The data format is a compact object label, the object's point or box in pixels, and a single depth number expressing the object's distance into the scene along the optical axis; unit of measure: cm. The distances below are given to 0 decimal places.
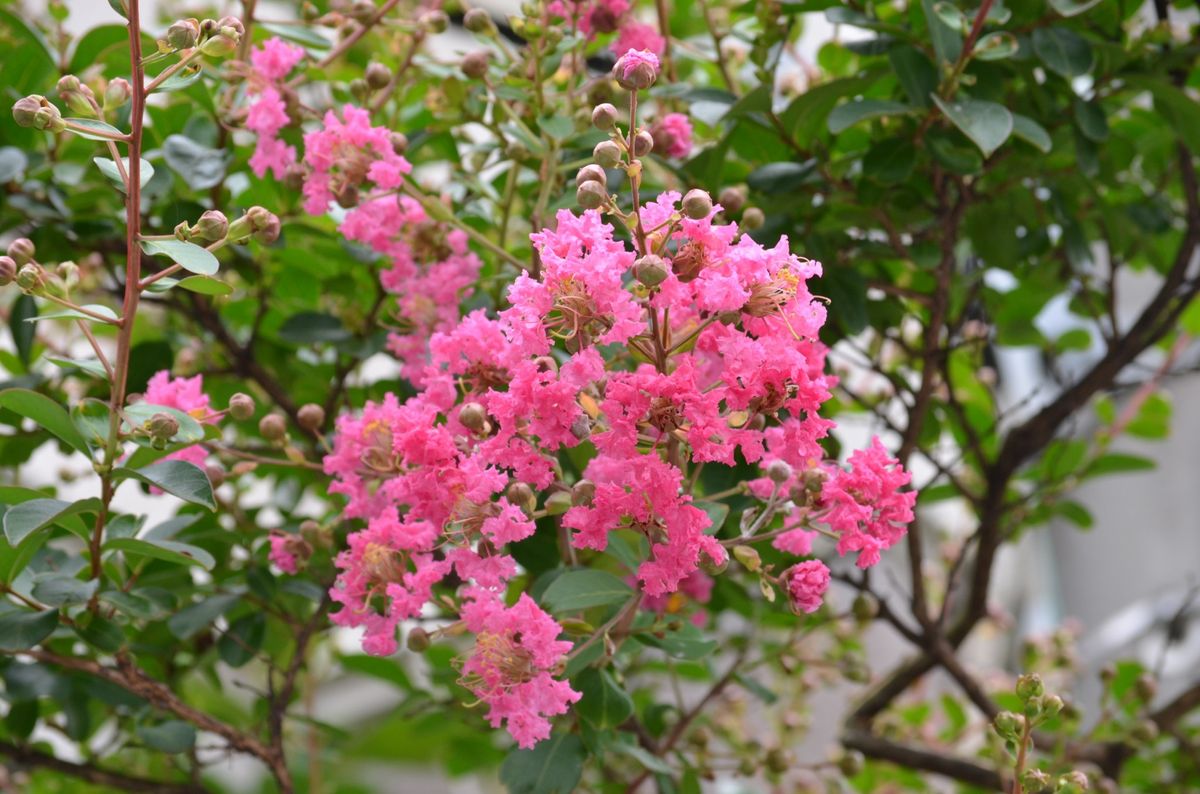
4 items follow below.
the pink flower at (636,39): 105
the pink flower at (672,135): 97
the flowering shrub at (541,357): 71
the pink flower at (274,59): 97
